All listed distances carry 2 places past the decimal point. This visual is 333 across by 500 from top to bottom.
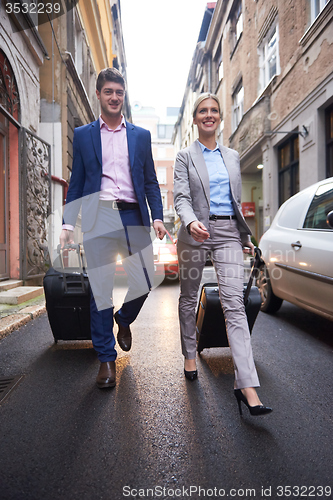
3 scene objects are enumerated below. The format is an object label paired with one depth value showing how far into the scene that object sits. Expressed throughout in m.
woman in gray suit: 2.33
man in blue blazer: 2.58
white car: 3.49
